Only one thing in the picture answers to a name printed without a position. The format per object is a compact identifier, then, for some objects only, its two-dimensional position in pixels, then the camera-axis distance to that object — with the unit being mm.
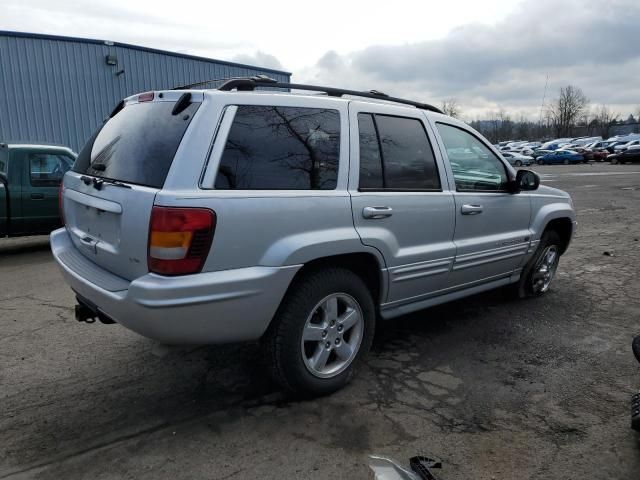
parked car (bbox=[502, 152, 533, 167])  42250
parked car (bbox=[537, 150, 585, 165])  43438
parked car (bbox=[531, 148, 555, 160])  46306
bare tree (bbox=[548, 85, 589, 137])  88438
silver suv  2604
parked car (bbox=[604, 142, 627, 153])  47756
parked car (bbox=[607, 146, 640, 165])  37781
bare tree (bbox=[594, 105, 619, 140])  87075
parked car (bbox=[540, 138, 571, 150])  59469
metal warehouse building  13891
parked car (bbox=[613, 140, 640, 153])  40875
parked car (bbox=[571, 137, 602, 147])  60688
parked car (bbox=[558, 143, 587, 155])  44812
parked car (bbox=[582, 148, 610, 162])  43719
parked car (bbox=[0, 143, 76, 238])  7641
